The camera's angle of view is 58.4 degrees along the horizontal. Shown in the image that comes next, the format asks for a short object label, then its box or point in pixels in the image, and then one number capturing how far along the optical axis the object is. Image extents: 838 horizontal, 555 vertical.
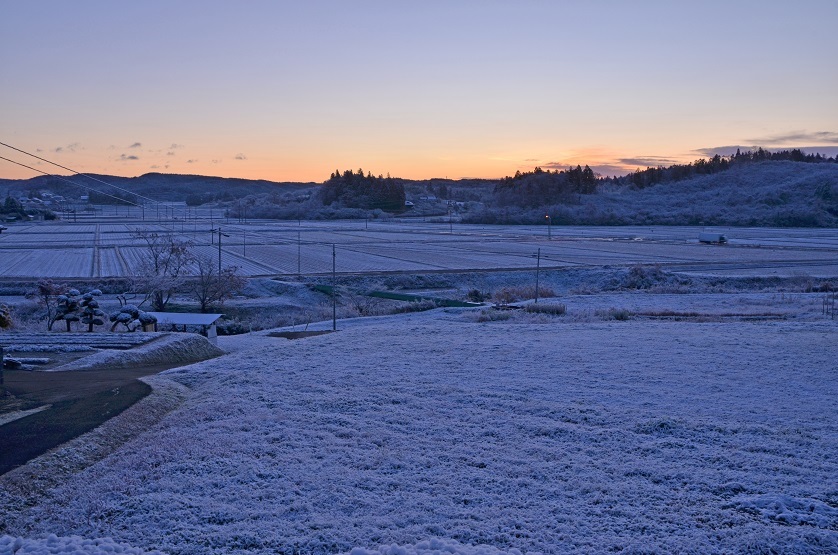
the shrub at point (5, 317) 20.90
